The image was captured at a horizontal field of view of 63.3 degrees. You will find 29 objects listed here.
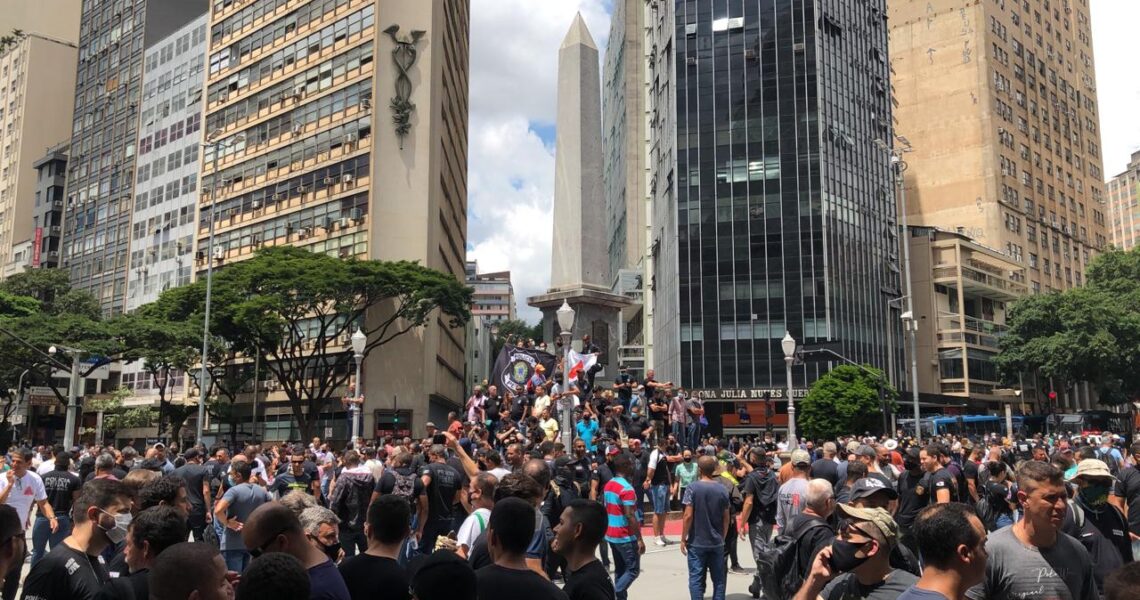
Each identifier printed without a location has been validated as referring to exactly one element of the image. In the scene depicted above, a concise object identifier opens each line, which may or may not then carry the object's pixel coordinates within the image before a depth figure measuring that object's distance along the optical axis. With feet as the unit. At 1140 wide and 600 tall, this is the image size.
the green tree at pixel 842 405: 185.16
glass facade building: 223.10
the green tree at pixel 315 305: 153.69
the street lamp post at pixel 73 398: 100.39
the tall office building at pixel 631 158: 313.32
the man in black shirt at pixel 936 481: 33.83
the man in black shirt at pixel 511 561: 14.96
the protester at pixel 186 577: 11.30
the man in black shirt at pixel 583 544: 16.84
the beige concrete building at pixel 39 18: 329.11
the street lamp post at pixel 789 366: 100.48
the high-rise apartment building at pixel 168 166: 222.07
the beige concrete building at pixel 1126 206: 565.53
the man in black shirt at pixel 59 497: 37.96
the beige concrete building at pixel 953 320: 253.65
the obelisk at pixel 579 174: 123.24
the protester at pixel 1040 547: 15.87
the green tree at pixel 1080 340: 224.53
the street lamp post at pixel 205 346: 134.26
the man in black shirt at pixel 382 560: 15.80
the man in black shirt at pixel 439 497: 35.96
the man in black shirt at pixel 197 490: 40.19
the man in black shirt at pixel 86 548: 15.79
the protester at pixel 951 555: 12.84
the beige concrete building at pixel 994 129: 286.66
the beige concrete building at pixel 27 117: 303.68
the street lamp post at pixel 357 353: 87.20
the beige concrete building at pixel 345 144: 174.19
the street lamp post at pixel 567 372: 66.28
